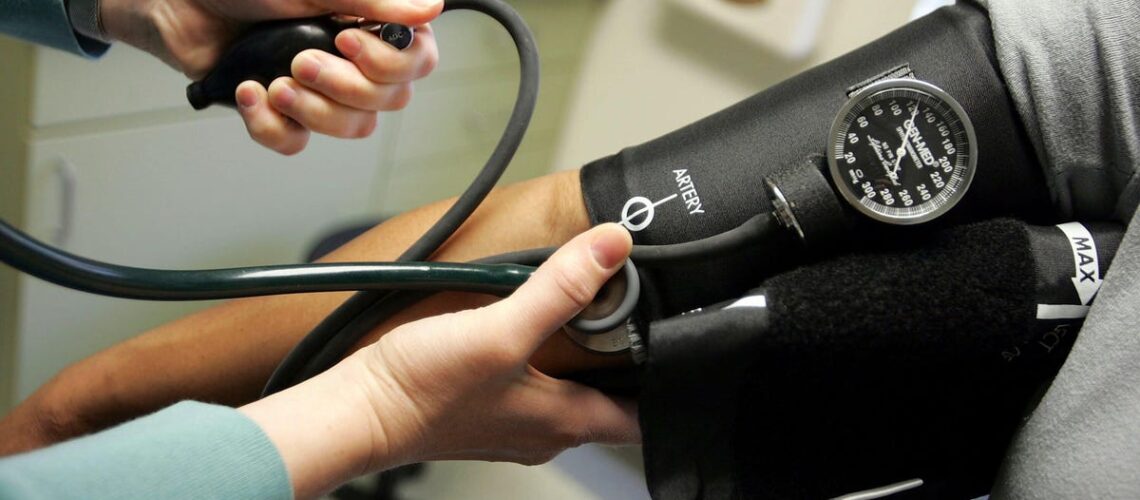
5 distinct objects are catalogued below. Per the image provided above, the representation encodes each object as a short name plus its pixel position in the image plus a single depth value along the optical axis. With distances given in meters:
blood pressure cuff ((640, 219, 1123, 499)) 0.60
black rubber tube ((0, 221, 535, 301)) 0.56
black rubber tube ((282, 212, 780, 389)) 0.62
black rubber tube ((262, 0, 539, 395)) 0.67
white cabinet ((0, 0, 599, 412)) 1.14
